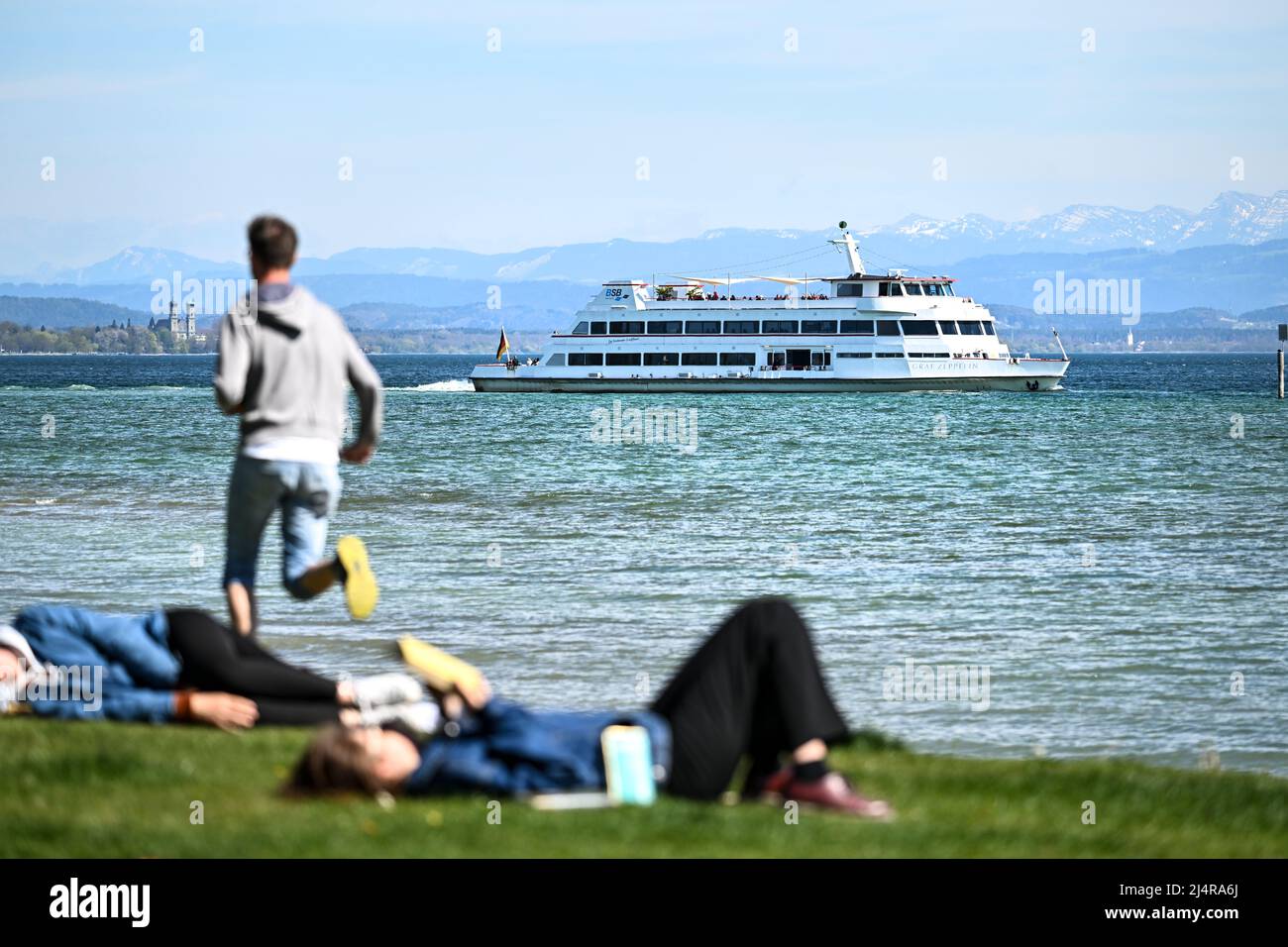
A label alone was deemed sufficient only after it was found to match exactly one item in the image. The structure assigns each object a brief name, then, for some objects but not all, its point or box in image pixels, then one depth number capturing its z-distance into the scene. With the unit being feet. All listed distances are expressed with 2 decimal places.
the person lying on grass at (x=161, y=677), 45.62
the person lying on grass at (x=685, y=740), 36.83
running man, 47.70
